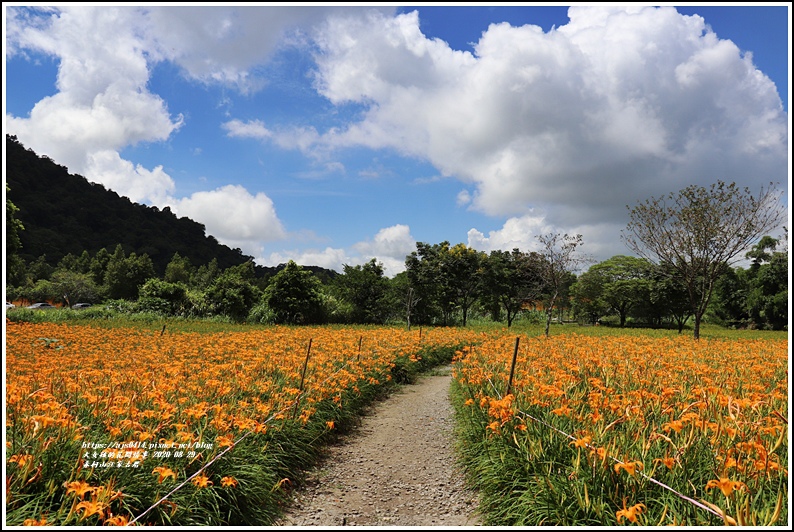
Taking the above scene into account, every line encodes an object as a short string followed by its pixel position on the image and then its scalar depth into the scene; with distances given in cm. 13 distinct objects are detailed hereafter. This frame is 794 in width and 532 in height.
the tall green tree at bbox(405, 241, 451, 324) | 2730
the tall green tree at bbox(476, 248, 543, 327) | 2753
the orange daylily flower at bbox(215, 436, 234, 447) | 321
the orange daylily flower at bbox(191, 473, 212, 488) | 272
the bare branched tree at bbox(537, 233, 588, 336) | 2095
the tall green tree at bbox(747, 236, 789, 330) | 3023
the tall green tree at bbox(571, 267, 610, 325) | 4322
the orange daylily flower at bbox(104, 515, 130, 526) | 237
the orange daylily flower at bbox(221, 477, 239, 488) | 293
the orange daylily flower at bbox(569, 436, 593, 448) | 276
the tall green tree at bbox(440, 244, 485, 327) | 2750
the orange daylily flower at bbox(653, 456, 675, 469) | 242
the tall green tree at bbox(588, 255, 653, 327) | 3616
